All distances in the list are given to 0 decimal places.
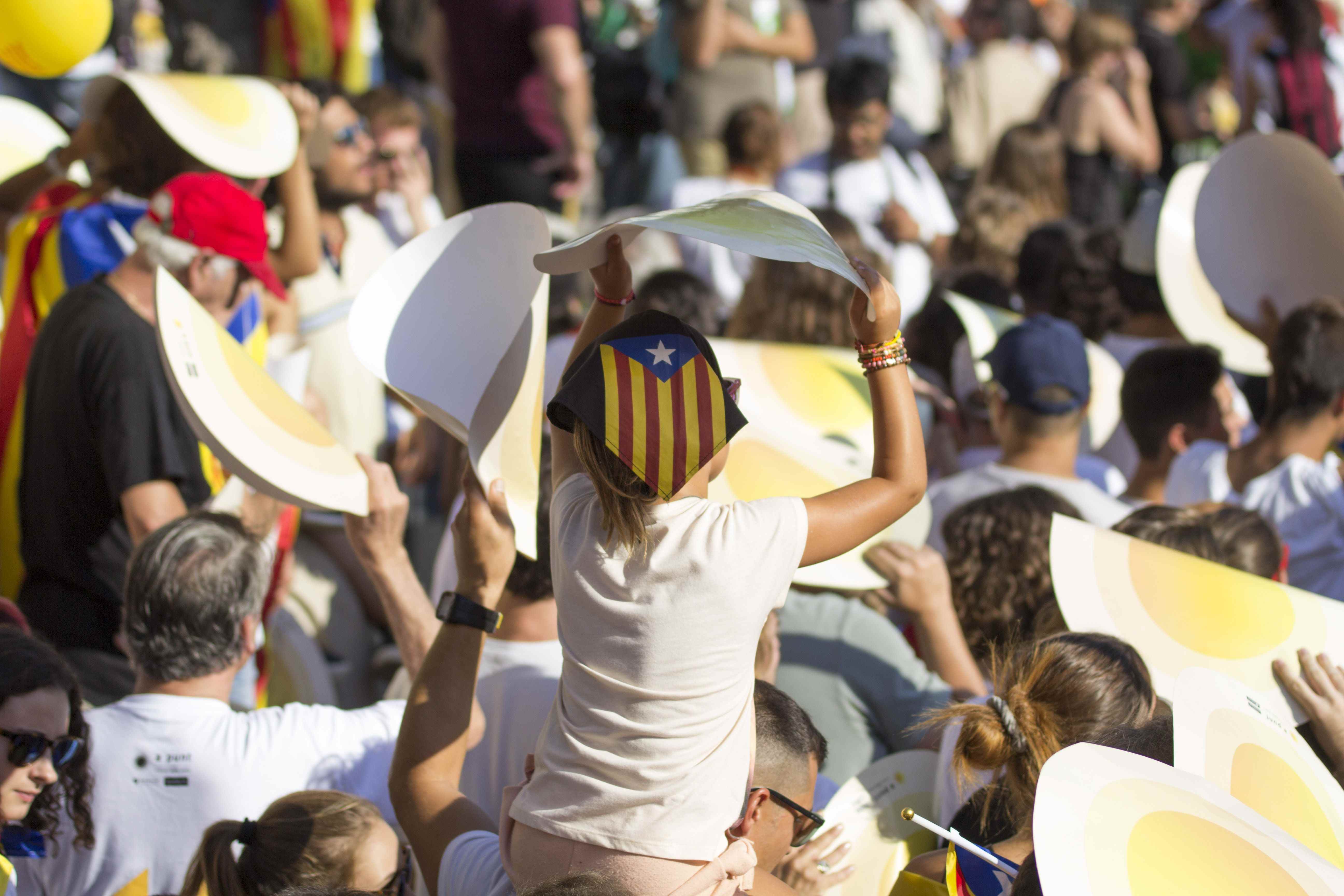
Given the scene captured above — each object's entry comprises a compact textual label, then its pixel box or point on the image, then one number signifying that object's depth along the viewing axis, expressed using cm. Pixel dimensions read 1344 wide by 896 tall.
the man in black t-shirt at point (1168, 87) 1484
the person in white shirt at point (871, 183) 1059
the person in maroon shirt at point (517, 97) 1034
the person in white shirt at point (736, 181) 1027
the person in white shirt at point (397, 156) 921
